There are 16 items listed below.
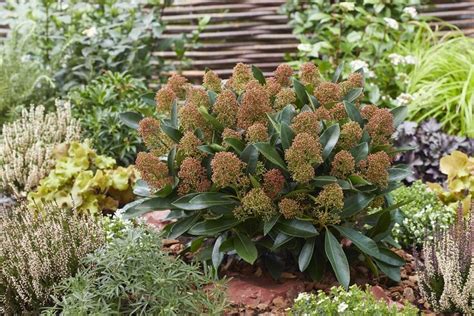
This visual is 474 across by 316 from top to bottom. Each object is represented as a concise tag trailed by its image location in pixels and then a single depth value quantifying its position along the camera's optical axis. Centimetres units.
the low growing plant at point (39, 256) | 306
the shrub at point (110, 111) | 499
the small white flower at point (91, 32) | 557
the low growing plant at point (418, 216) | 367
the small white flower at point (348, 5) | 570
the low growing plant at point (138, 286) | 266
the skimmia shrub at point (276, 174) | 292
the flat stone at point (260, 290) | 304
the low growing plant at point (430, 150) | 482
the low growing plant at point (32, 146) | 438
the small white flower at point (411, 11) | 588
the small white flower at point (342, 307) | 250
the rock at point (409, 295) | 317
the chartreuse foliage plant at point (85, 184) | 406
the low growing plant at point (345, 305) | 253
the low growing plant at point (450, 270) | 296
